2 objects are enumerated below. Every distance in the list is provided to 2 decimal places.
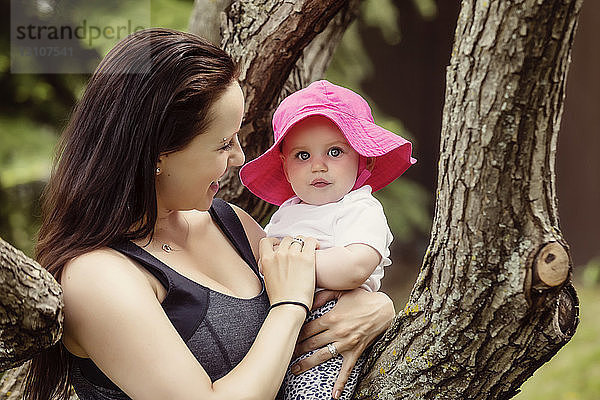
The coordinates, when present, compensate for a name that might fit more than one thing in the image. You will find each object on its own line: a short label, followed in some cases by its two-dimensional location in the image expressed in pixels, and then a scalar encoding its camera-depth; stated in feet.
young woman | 8.81
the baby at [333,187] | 9.31
